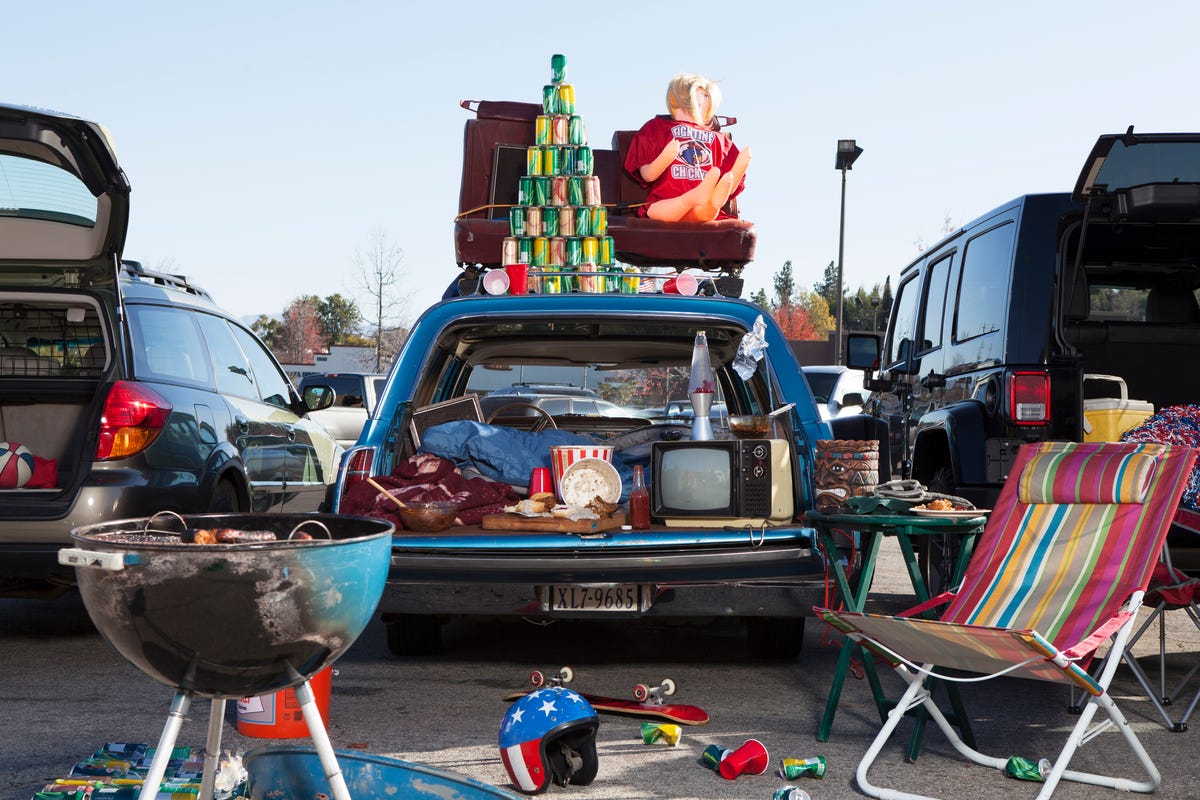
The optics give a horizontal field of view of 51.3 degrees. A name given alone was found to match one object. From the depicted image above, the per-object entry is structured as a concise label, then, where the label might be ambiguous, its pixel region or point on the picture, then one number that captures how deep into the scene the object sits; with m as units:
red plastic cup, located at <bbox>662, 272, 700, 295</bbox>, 5.65
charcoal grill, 2.49
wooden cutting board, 4.75
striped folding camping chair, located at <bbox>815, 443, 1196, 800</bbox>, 3.61
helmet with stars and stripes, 3.63
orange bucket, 4.21
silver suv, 5.19
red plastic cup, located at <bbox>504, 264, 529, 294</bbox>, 5.68
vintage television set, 4.76
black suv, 5.16
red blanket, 4.91
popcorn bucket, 5.25
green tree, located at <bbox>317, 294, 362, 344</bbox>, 79.31
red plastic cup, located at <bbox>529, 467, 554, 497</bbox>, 5.27
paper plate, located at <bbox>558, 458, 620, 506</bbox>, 5.14
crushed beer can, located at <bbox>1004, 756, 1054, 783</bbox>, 3.84
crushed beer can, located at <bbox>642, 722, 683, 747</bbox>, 4.17
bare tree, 40.67
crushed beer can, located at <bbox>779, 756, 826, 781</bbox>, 3.81
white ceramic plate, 4.24
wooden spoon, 4.80
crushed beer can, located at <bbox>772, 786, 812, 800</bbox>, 3.43
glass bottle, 4.86
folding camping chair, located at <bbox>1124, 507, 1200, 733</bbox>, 4.45
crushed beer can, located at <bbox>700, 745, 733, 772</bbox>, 3.88
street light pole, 27.14
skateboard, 4.41
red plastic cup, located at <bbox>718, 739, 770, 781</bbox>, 3.80
